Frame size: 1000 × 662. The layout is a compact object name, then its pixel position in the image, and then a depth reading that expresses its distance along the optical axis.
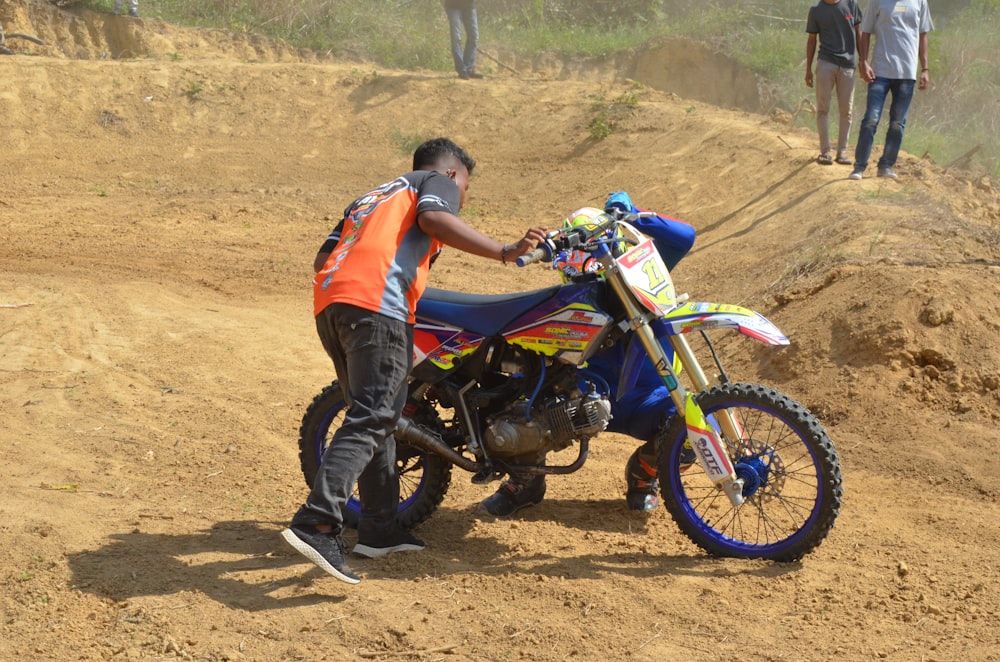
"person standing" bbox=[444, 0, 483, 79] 15.63
